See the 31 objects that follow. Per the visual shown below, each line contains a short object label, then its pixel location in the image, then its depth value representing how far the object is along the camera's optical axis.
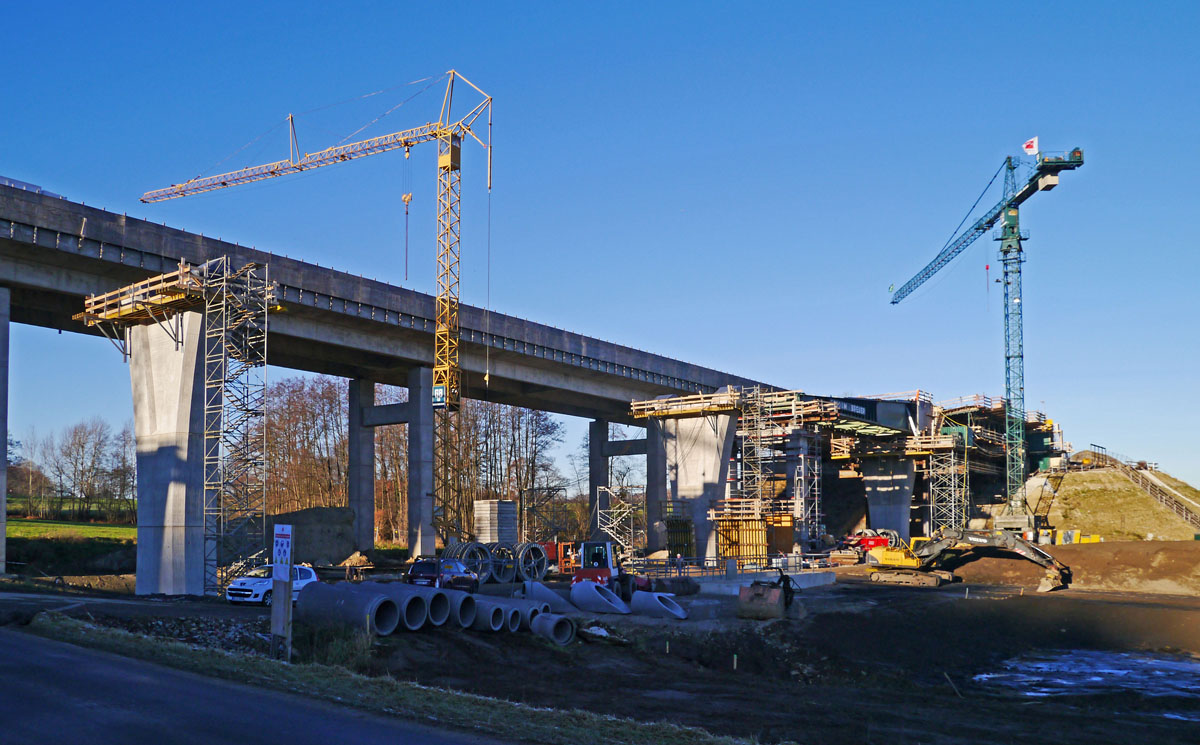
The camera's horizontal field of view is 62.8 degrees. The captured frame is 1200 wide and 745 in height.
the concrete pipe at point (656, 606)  30.41
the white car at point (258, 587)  29.48
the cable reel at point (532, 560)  41.50
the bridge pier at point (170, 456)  38.44
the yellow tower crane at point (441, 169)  64.00
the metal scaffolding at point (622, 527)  60.42
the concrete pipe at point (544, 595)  30.78
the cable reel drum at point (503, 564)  39.28
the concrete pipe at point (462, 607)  22.92
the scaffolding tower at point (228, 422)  39.69
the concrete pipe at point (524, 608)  24.39
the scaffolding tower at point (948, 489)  77.19
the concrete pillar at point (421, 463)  54.78
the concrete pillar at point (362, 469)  57.19
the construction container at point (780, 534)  60.94
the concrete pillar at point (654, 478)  71.00
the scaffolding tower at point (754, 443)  61.28
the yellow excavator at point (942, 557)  45.94
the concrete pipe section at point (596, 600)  30.72
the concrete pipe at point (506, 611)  23.70
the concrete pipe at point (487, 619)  23.42
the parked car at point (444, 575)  33.91
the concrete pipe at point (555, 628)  24.33
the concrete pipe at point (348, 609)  20.66
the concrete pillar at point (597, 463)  77.57
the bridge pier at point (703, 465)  63.59
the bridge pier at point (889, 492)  79.06
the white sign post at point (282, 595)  16.80
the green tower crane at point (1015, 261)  87.06
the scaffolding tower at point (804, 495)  60.00
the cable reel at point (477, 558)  38.19
